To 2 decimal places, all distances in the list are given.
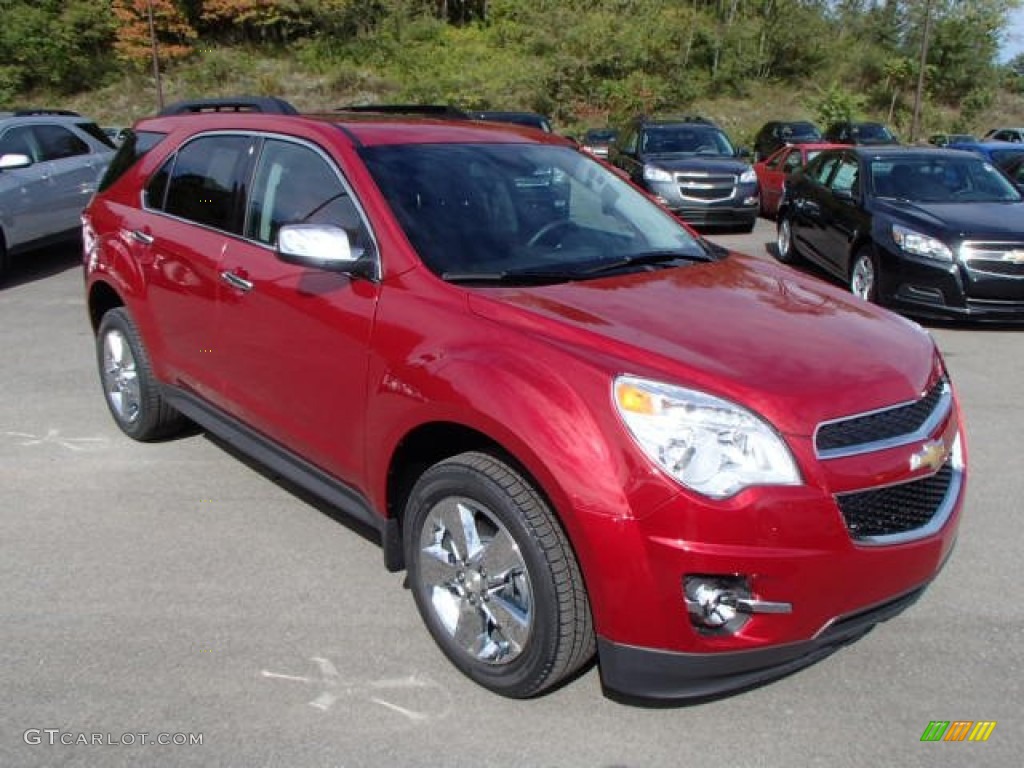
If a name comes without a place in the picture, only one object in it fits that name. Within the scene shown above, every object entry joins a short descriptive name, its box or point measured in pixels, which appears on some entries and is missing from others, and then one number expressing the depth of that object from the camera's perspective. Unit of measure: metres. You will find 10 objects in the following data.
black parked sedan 7.78
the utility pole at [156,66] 43.44
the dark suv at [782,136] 27.08
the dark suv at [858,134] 26.42
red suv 2.44
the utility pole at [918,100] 37.28
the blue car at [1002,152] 14.69
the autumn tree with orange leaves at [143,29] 47.09
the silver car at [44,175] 10.12
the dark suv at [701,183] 13.96
